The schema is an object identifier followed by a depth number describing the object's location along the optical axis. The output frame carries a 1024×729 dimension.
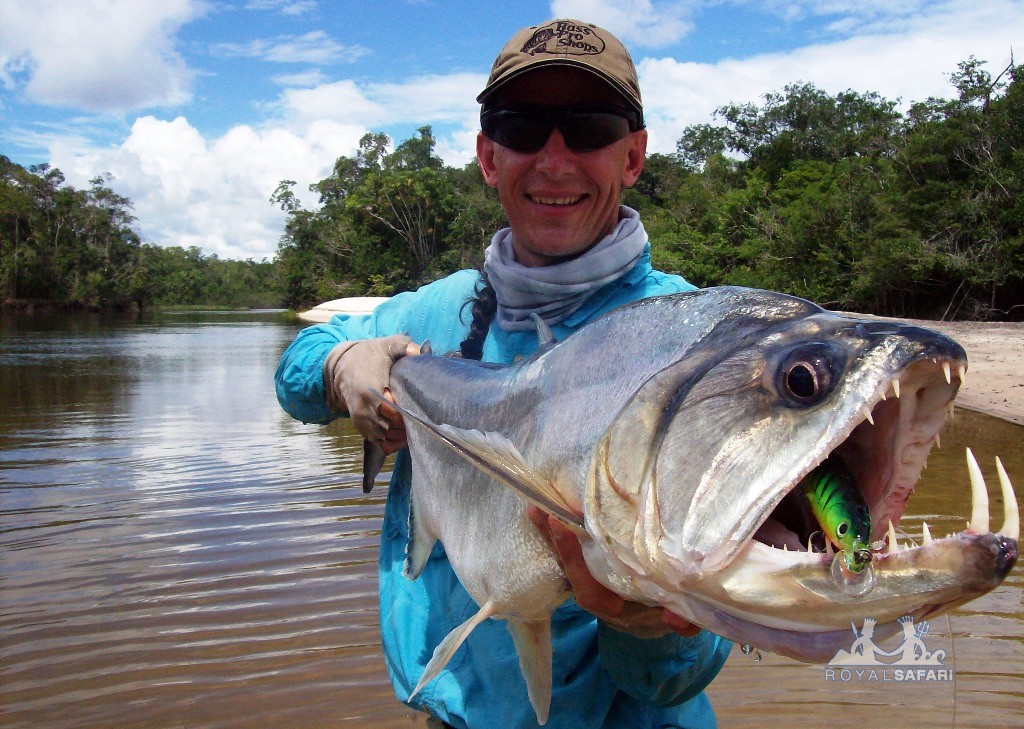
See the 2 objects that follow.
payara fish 0.54
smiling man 0.84
